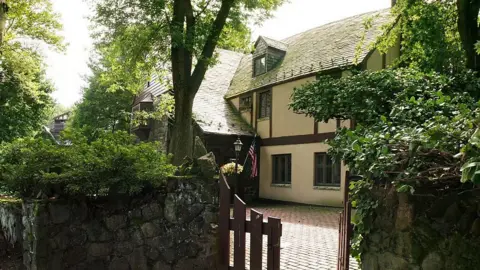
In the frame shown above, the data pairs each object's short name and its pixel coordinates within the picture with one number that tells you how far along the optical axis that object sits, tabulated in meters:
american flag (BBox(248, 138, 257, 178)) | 17.19
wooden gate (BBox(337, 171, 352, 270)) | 4.06
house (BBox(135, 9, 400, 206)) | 15.24
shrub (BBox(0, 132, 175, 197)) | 4.69
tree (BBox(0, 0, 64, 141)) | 19.80
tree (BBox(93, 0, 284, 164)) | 10.87
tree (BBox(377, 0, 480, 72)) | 8.16
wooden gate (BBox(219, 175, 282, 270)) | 3.89
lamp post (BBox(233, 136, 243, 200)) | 15.00
